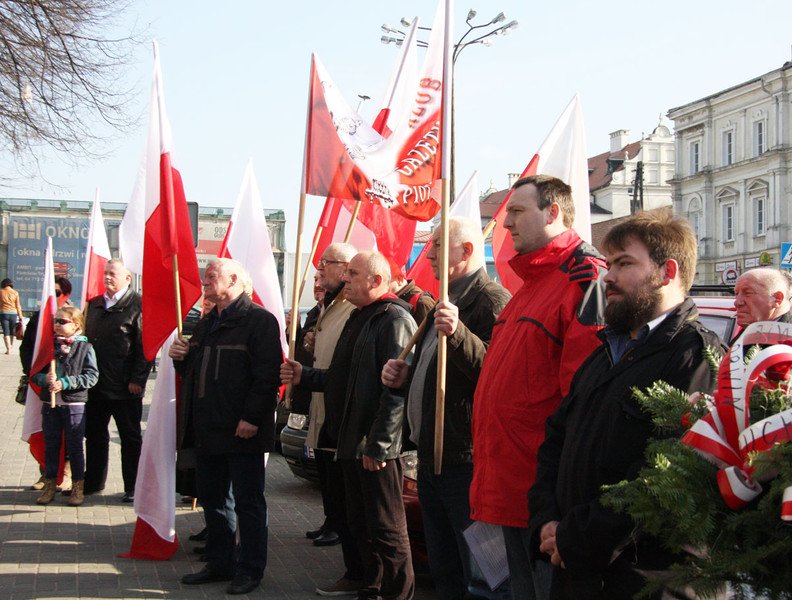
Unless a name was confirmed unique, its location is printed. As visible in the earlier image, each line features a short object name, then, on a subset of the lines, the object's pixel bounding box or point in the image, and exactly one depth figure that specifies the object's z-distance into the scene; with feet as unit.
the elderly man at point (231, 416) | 20.31
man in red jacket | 12.71
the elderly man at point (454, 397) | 15.79
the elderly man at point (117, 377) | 29.48
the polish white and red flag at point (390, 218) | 25.14
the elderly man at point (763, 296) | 20.17
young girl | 28.60
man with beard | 10.18
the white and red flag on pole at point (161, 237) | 23.34
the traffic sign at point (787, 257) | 53.83
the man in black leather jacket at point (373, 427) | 17.88
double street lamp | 60.90
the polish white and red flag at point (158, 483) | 22.57
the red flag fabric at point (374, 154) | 19.76
